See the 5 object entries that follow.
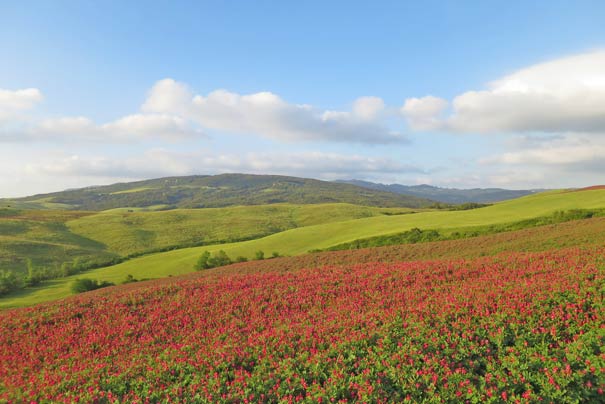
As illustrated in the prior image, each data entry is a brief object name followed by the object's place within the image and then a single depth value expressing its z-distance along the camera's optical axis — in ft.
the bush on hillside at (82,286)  122.84
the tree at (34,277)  177.17
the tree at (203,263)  147.15
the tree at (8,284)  152.15
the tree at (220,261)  153.89
